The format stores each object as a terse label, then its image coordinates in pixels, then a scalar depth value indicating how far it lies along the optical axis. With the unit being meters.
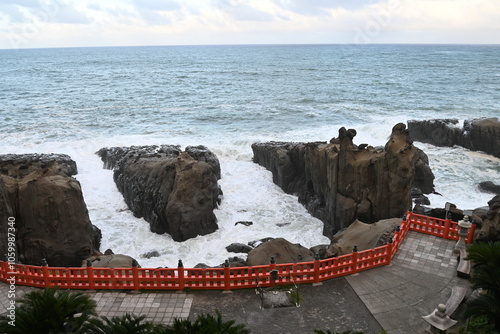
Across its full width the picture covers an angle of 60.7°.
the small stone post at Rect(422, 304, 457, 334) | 12.54
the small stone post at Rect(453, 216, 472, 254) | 17.95
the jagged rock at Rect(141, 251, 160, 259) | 26.42
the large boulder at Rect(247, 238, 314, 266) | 20.33
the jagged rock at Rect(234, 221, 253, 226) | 30.73
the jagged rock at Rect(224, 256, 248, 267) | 19.66
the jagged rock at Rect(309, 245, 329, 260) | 21.18
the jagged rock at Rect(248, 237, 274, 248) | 27.00
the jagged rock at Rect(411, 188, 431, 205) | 33.09
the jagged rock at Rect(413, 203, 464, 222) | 23.41
